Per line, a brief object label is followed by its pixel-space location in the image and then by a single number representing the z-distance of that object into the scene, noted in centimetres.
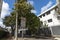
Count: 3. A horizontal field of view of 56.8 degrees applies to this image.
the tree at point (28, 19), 1056
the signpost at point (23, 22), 470
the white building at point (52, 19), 1546
